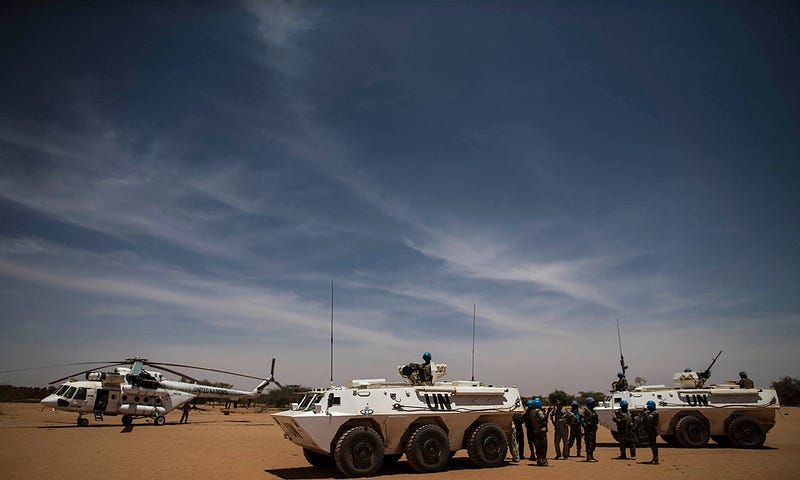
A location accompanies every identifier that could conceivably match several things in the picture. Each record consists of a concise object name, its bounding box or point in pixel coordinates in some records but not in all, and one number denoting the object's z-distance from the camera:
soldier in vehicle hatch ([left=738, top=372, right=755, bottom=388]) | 17.25
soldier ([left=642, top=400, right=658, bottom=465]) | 13.01
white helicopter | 24.52
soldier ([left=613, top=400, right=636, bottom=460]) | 14.05
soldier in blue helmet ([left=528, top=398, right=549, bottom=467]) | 12.95
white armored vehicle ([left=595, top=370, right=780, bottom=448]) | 15.89
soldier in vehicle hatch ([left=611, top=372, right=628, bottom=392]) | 17.32
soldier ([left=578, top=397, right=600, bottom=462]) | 13.58
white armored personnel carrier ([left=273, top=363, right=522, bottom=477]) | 10.99
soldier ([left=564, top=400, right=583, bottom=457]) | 14.55
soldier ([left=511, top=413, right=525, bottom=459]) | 13.91
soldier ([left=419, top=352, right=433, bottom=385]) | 13.12
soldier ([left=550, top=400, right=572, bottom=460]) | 14.66
